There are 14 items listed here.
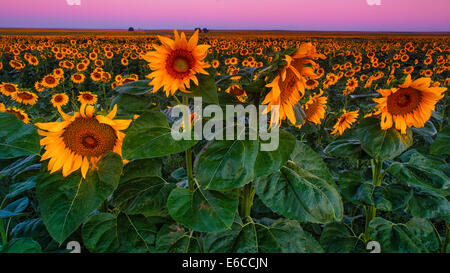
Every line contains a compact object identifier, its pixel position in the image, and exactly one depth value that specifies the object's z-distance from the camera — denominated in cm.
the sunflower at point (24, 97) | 456
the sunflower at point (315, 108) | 271
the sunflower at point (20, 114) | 269
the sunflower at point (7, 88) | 451
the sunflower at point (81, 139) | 96
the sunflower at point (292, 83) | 95
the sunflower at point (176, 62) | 107
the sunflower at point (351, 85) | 621
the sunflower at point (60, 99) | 466
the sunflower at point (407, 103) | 144
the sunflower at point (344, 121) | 261
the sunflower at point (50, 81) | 591
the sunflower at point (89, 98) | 449
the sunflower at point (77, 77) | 631
